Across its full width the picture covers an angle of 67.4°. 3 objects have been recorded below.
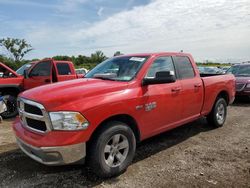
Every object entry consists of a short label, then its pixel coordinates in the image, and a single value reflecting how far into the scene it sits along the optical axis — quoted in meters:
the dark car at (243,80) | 7.32
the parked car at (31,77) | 6.08
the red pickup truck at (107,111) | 2.43
